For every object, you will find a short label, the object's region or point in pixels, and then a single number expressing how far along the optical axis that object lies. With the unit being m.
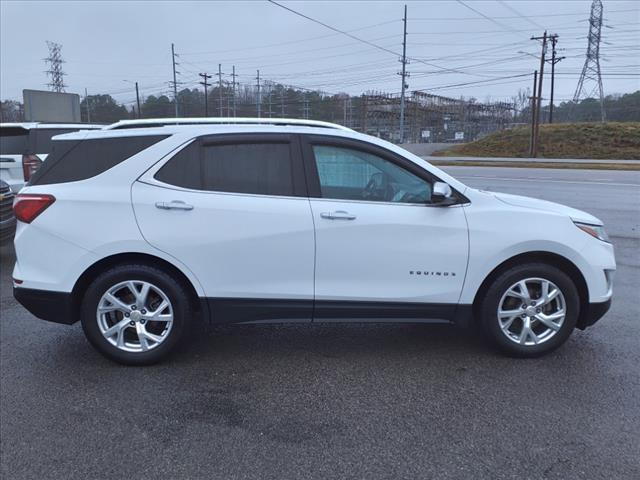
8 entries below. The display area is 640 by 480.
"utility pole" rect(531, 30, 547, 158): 41.59
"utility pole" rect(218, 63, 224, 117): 58.44
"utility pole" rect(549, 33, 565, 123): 49.97
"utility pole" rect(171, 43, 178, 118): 54.70
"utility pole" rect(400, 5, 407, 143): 47.33
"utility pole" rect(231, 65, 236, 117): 52.69
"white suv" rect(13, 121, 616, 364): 3.78
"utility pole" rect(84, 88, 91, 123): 61.98
